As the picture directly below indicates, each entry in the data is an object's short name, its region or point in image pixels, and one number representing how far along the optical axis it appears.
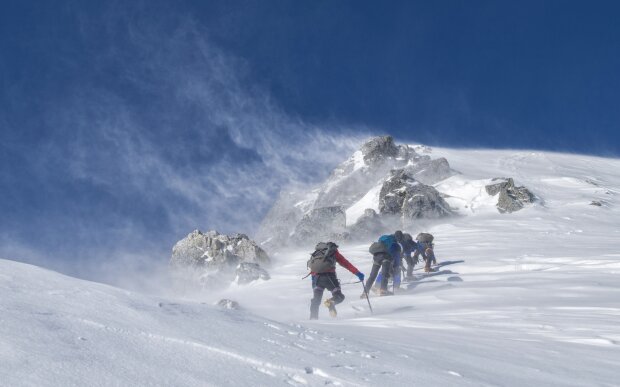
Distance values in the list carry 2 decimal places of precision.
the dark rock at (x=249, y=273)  24.09
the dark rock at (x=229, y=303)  16.93
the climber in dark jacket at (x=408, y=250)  17.95
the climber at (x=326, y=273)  12.27
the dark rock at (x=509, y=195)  32.88
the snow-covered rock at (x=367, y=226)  31.49
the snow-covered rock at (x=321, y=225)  32.72
